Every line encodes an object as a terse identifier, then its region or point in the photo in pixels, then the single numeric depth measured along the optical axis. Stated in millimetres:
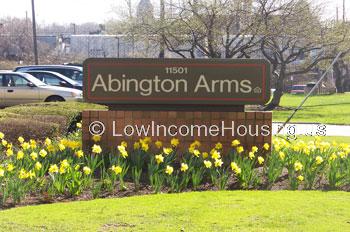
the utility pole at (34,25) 46931
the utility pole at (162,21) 27995
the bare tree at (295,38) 27812
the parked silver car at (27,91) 21858
